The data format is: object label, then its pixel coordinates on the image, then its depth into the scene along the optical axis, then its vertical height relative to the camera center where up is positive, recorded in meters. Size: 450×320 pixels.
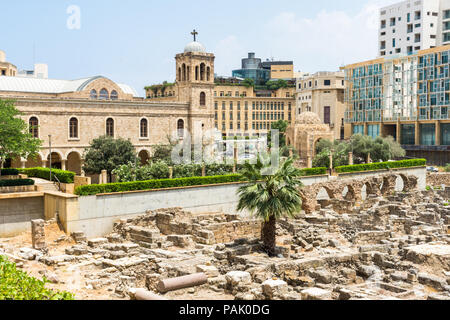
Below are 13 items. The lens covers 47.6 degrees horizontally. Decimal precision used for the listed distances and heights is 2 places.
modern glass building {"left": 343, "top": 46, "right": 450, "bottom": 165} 76.88 +8.52
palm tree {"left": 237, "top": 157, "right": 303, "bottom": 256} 27.55 -2.27
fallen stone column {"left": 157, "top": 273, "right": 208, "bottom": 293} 20.62 -5.32
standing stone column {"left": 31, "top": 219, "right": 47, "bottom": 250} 28.66 -4.55
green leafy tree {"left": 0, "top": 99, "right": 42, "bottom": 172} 35.78 +1.23
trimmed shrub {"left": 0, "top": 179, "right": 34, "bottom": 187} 33.81 -1.92
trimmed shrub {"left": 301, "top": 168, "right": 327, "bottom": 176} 47.09 -1.77
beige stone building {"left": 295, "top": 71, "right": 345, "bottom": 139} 109.19 +11.66
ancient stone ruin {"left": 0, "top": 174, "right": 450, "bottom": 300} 20.98 -5.39
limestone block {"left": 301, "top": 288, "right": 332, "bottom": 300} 18.23 -5.13
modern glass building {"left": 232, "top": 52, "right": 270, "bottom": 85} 147.76 +23.89
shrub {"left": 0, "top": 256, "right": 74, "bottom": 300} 12.32 -3.43
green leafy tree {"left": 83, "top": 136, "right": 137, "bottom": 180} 48.97 -0.14
